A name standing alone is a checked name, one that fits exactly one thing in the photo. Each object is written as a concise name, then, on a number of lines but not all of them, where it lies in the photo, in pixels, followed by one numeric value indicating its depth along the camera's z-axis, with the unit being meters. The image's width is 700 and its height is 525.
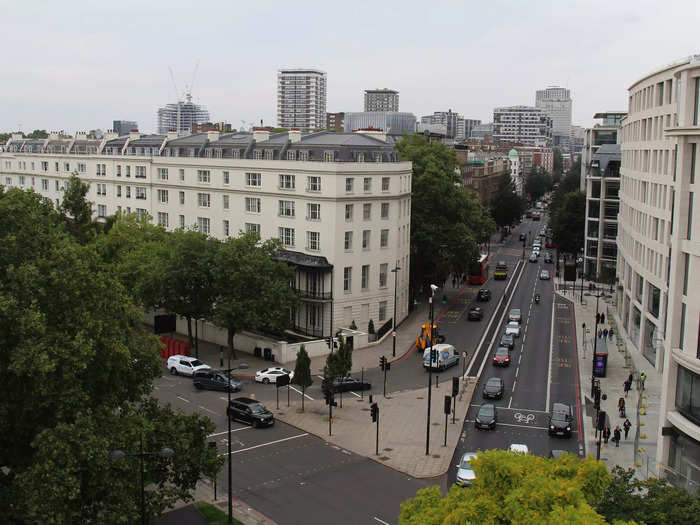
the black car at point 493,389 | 44.22
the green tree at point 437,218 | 69.69
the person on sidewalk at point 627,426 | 38.16
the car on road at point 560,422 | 38.03
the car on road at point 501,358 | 51.75
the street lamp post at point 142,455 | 20.31
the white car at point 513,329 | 60.56
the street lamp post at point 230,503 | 27.05
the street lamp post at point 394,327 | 53.45
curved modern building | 30.38
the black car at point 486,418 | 39.03
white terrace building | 56.50
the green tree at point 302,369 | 40.28
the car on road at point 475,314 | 66.88
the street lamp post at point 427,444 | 34.91
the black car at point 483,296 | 76.12
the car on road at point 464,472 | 30.92
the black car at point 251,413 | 38.72
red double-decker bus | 85.63
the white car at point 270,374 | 47.06
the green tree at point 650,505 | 17.70
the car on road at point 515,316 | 66.19
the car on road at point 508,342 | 56.52
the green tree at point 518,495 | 15.20
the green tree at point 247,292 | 48.62
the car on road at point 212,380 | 44.91
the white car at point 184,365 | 48.22
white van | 49.81
